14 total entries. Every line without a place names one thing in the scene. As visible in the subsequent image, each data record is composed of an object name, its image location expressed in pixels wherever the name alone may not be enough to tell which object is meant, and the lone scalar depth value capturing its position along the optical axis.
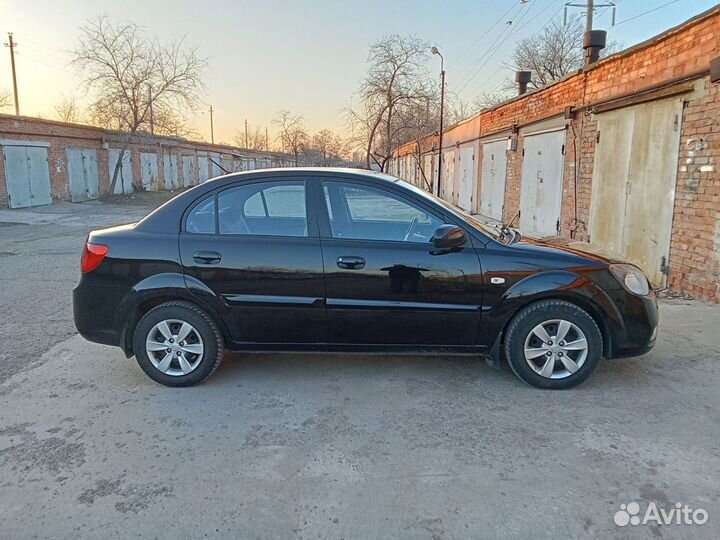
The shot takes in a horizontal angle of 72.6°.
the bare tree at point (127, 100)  26.72
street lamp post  23.09
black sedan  3.68
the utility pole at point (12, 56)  39.50
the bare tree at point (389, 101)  25.81
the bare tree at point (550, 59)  35.25
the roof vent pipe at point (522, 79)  14.99
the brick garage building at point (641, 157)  5.96
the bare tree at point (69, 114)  37.78
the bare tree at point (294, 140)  47.56
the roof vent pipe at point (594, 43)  9.52
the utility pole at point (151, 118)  27.48
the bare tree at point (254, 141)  79.62
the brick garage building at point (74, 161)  19.95
